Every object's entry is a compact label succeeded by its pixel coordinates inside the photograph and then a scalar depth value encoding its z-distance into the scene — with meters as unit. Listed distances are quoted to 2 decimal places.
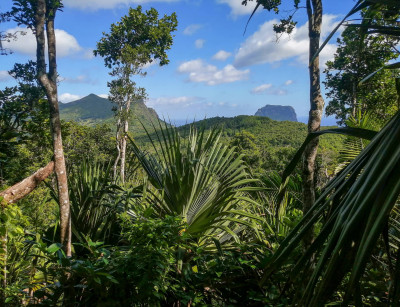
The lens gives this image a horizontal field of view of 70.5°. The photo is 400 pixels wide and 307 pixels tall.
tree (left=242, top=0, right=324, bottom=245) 1.96
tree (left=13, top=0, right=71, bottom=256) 2.45
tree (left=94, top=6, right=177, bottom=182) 16.44
